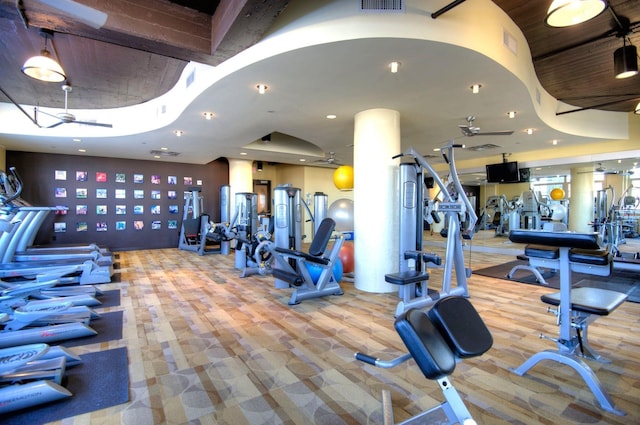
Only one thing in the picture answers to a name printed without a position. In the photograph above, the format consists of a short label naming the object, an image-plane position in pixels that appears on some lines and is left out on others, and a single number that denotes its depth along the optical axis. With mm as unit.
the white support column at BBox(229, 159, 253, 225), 9578
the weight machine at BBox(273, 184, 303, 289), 5047
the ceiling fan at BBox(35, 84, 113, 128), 5059
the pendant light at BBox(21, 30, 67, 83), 3605
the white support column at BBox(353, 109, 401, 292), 4488
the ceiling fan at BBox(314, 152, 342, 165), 8112
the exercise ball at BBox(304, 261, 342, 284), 4504
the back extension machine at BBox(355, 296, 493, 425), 1132
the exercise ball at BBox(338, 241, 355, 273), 5395
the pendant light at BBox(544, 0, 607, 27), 2361
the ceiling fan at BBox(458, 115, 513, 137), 4694
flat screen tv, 8469
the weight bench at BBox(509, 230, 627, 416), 1906
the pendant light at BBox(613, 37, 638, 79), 3379
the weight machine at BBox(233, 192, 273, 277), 4562
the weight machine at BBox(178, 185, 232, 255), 8086
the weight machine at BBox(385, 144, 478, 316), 3553
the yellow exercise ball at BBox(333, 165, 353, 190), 6855
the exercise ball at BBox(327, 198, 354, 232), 7032
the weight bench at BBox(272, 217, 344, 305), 3979
